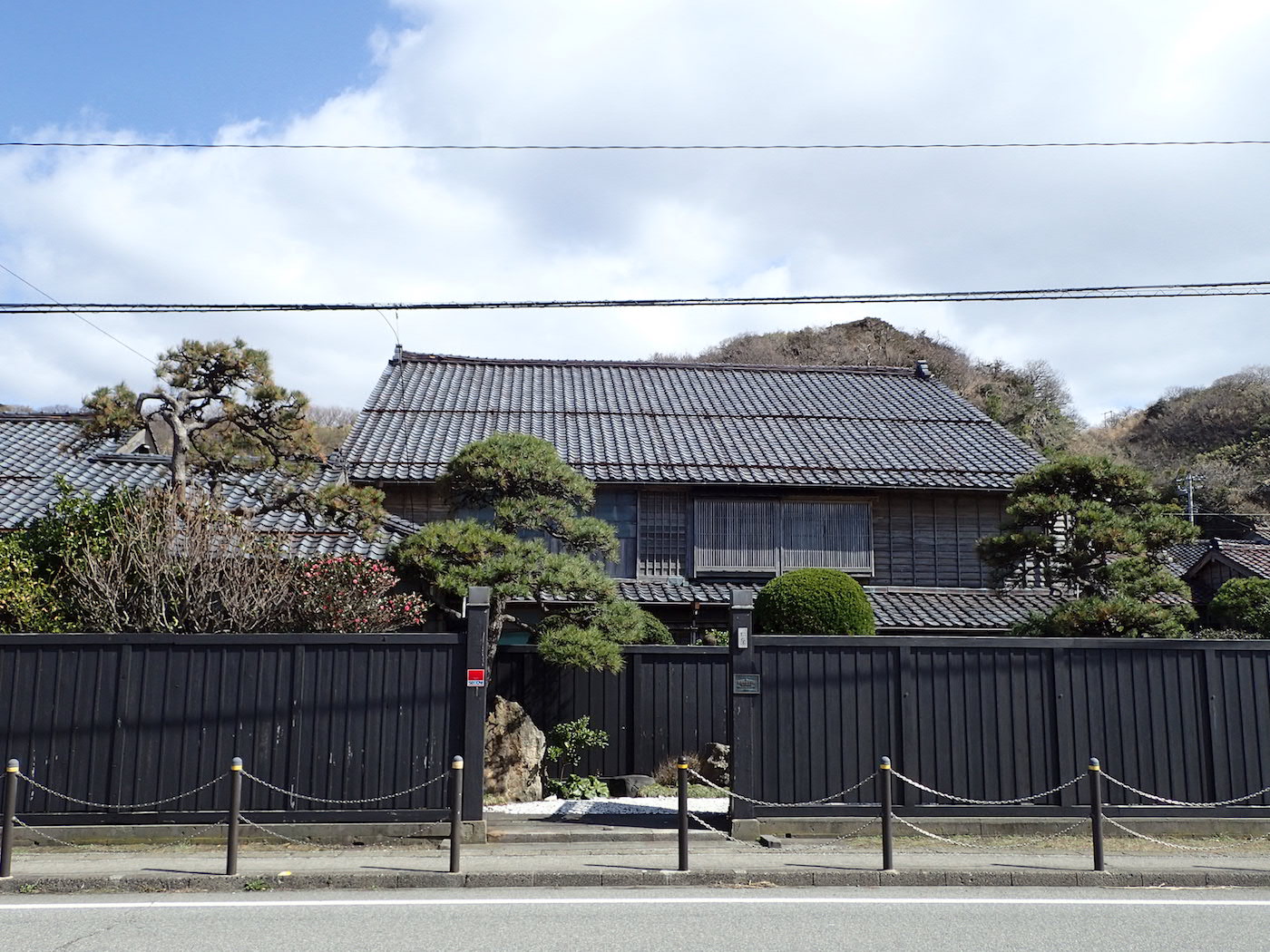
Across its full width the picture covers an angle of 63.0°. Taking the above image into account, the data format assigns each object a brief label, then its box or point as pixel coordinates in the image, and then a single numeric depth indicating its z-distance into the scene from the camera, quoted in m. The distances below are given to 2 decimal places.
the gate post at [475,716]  11.09
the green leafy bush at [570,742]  14.67
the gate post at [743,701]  11.54
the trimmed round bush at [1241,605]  18.75
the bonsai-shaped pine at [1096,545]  13.00
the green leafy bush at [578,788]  14.14
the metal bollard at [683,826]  9.57
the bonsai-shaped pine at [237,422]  14.43
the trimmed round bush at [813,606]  15.48
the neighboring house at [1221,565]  27.02
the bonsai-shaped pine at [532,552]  13.03
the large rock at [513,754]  13.45
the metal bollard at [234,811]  9.32
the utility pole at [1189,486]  41.19
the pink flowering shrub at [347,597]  12.80
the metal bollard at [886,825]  9.73
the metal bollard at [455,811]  9.45
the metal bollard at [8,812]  9.05
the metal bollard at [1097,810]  9.77
